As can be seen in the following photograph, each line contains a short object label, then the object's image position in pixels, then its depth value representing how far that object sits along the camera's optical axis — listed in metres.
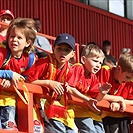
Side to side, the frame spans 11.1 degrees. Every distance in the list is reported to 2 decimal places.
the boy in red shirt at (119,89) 8.75
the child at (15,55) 6.95
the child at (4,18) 10.11
